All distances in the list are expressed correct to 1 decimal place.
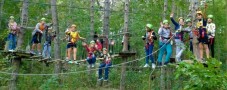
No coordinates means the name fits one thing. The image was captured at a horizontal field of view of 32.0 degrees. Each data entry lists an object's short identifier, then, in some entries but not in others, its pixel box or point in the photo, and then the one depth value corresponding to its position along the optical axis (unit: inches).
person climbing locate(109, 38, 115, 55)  419.5
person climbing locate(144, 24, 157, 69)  330.6
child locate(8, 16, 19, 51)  357.1
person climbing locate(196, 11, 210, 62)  289.7
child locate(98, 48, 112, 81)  377.7
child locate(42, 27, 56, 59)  358.6
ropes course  323.0
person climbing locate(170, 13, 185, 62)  313.8
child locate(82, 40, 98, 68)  381.0
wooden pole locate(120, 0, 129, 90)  373.7
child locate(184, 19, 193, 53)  311.8
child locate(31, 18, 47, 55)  348.6
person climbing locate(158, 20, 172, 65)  321.4
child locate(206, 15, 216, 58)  300.8
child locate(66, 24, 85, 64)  353.4
